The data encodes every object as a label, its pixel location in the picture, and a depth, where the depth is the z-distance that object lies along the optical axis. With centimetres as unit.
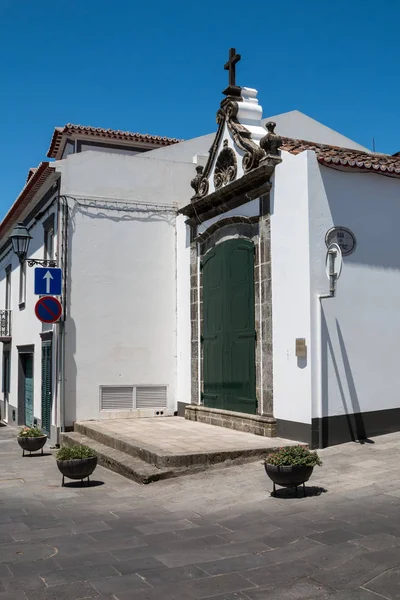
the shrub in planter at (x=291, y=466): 722
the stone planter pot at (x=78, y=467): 876
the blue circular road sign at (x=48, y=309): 1255
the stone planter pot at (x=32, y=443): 1235
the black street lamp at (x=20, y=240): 1338
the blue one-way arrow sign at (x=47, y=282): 1288
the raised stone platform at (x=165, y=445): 891
